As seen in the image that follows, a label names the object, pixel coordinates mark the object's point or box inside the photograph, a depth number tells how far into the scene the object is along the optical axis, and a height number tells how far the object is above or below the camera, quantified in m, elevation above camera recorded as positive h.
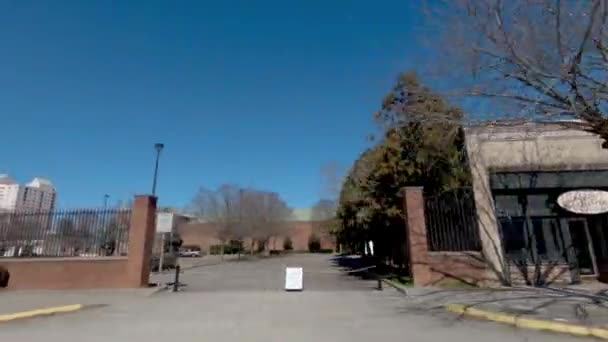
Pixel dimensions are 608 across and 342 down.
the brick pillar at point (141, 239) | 14.74 +0.76
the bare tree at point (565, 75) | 8.21 +4.04
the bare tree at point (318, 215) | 56.25 +7.68
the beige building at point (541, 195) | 15.59 +2.51
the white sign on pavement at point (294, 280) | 14.84 -0.78
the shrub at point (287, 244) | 84.00 +3.12
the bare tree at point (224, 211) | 54.16 +6.93
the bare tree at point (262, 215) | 56.28 +6.49
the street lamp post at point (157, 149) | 25.58 +7.08
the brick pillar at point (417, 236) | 14.61 +0.83
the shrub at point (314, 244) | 82.94 +3.08
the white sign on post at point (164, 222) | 20.34 +1.89
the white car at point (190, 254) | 62.53 +0.85
